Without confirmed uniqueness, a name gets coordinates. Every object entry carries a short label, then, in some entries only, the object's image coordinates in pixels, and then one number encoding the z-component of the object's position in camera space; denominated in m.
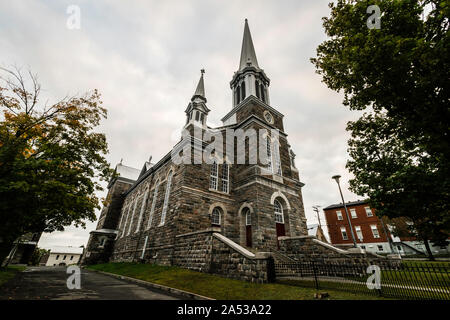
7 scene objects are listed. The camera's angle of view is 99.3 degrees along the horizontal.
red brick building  36.02
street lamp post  21.11
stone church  11.16
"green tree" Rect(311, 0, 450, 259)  6.75
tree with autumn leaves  8.40
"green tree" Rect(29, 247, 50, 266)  48.82
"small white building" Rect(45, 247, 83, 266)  56.22
